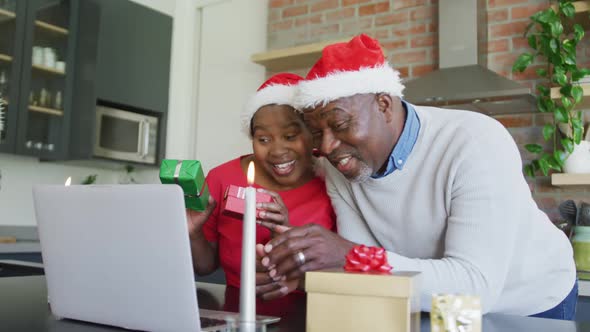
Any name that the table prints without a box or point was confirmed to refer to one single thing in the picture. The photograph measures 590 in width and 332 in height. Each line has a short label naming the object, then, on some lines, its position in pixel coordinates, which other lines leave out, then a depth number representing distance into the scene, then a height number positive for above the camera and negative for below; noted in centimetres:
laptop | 68 -6
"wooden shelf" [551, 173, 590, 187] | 264 +18
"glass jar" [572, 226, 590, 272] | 231 -11
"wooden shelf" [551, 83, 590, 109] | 258 +55
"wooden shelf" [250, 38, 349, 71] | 337 +92
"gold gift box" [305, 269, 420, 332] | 59 -9
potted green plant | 265 +64
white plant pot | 269 +27
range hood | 278 +69
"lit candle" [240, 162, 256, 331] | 67 -7
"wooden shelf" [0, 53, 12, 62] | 319 +79
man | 93 +3
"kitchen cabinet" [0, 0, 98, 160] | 321 +77
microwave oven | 358 +45
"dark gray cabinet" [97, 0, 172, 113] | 355 +95
